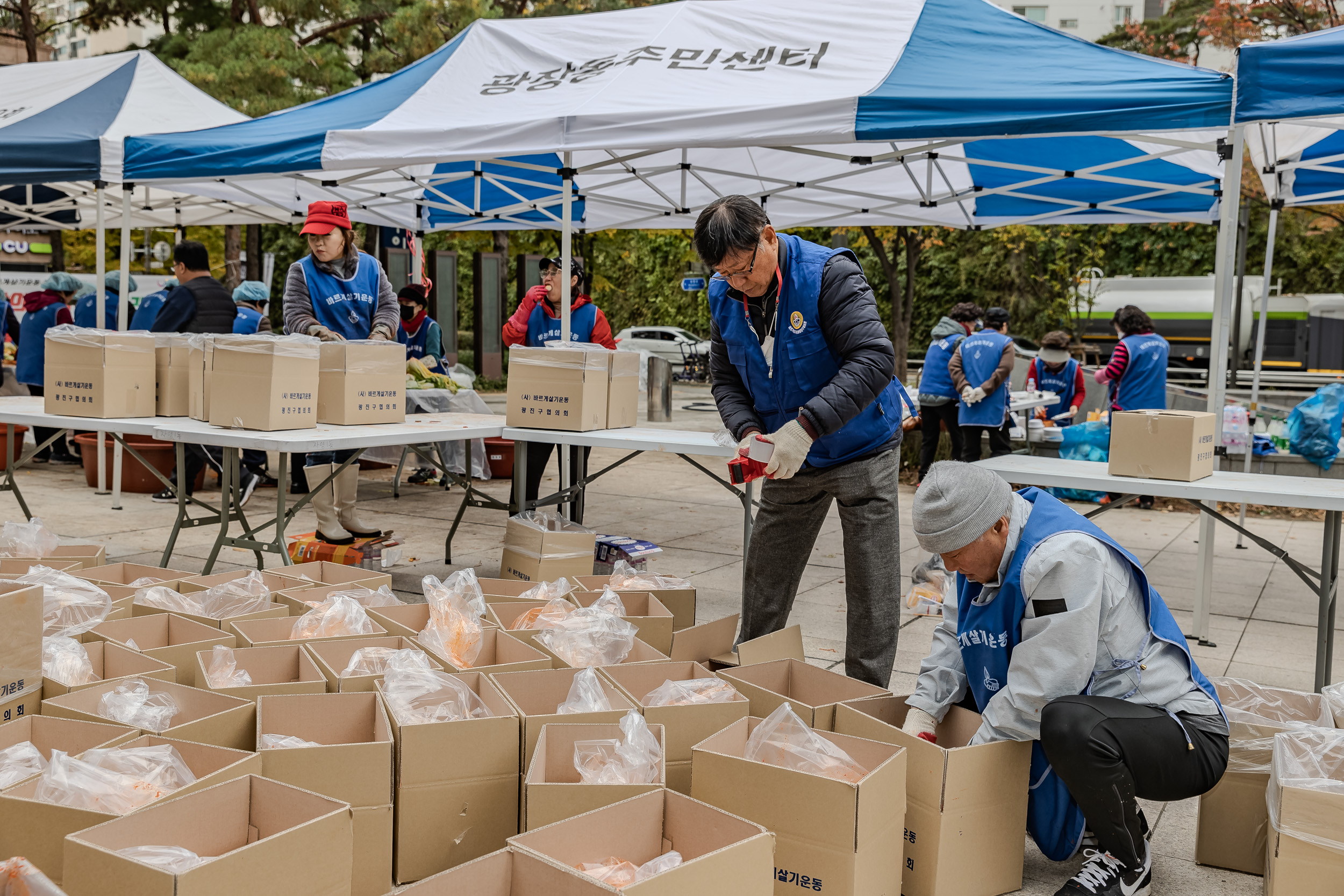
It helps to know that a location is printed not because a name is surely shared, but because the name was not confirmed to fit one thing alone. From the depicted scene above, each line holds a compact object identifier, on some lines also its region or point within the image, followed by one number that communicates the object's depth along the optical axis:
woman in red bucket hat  5.36
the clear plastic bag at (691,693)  2.65
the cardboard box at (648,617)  3.41
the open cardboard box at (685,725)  2.46
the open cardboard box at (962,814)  2.32
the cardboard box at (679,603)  3.77
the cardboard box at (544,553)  4.61
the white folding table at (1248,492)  3.87
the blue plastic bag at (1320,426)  8.24
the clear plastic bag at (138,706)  2.38
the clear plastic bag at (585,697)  2.53
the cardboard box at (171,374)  5.18
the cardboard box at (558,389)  5.05
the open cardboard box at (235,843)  1.63
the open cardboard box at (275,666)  2.72
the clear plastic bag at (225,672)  2.64
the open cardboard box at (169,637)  2.76
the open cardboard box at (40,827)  1.83
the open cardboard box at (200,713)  2.25
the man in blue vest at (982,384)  8.23
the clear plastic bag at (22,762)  2.07
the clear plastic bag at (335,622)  3.06
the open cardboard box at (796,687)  2.66
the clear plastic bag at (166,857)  1.74
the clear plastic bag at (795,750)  2.35
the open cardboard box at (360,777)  2.13
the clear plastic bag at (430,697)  2.48
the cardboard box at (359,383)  4.83
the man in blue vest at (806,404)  3.14
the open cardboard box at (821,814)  2.09
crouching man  2.30
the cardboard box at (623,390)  5.26
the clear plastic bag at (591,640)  3.02
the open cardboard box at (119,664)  2.63
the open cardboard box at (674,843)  1.80
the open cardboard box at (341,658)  2.56
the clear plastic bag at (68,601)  3.02
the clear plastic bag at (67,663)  2.61
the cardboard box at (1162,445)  4.17
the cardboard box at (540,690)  2.64
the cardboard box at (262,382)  4.45
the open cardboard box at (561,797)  2.06
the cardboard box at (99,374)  4.99
